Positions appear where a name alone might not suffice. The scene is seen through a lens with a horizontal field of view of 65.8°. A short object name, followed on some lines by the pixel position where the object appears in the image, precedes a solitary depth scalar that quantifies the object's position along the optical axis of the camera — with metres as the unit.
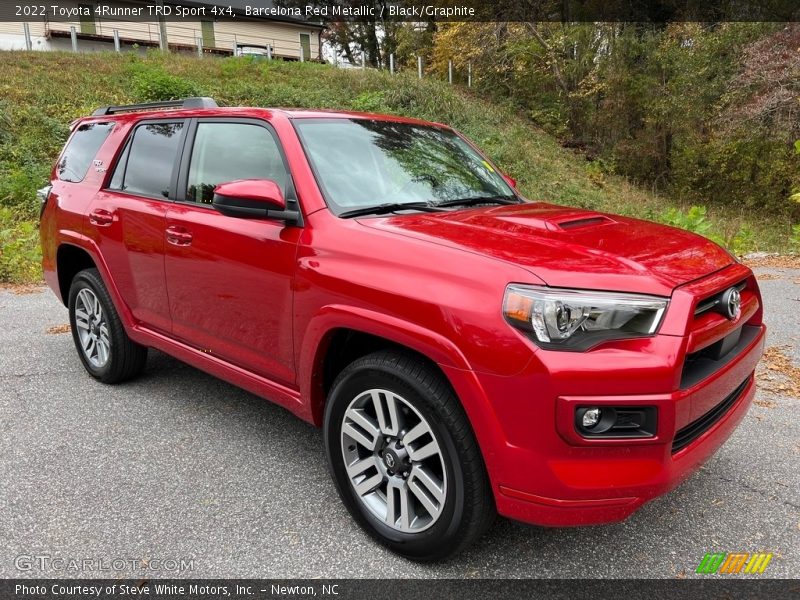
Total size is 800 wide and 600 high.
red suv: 2.06
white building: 29.70
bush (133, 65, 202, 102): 17.45
